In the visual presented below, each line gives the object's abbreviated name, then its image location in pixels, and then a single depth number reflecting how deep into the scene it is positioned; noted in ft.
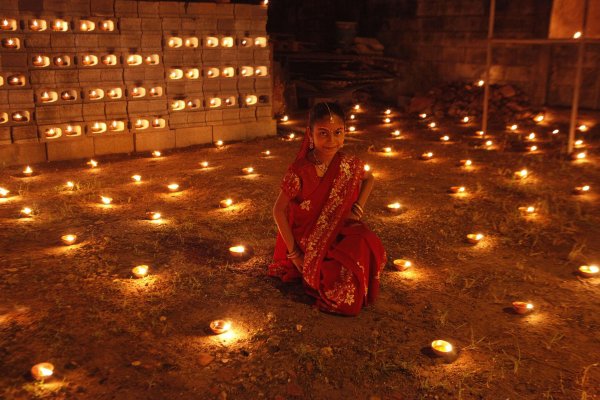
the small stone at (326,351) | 10.76
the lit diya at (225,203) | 20.56
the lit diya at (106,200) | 20.77
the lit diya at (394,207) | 19.88
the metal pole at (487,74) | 29.84
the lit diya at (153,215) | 18.97
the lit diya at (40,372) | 9.83
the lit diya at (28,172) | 25.19
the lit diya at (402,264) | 14.78
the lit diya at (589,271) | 14.41
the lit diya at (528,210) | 19.61
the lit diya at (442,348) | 10.67
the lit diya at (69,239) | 16.38
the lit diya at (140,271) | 14.26
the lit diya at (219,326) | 11.51
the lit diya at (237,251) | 15.74
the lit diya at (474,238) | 16.72
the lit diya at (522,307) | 12.37
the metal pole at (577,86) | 26.22
